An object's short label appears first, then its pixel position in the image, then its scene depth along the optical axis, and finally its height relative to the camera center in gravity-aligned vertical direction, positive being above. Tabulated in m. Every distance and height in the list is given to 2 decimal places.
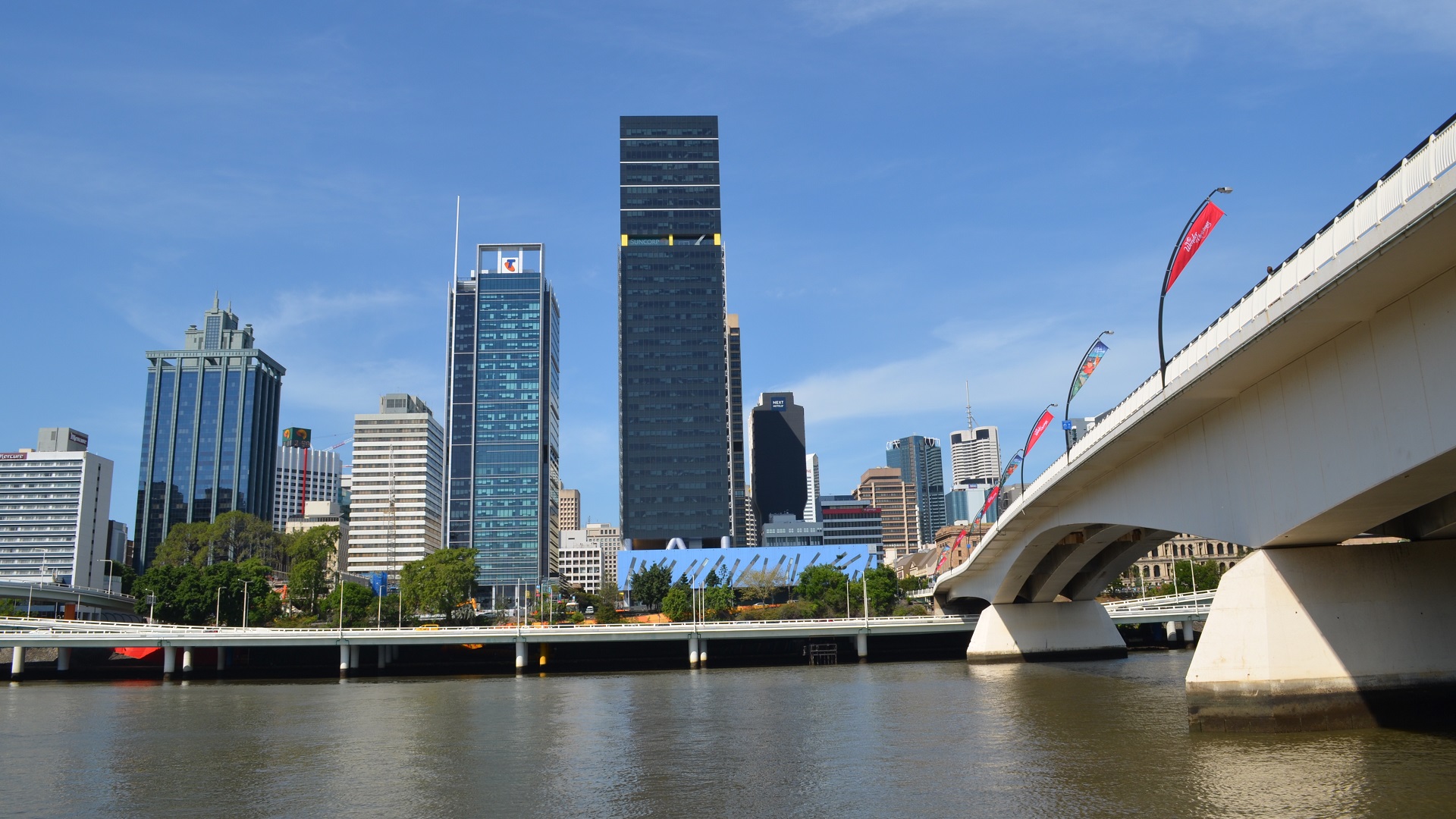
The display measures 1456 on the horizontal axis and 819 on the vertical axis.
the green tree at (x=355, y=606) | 122.69 -1.31
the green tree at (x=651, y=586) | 152.75 +0.57
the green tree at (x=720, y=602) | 133.12 -1.80
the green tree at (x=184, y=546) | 151.25 +7.89
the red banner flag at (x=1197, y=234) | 31.47 +10.80
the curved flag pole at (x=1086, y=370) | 48.98 +10.24
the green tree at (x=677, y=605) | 128.75 -2.05
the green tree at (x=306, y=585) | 140.38 +1.57
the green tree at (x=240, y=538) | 161.25 +9.59
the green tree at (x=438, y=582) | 135.12 +1.49
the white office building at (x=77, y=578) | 189.12 +4.23
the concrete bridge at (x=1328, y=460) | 23.36 +3.35
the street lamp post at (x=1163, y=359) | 34.50 +7.62
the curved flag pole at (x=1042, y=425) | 60.28 +9.20
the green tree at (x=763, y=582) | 165.75 +0.86
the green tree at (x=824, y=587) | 125.88 -0.07
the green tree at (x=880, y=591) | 126.38 -0.74
